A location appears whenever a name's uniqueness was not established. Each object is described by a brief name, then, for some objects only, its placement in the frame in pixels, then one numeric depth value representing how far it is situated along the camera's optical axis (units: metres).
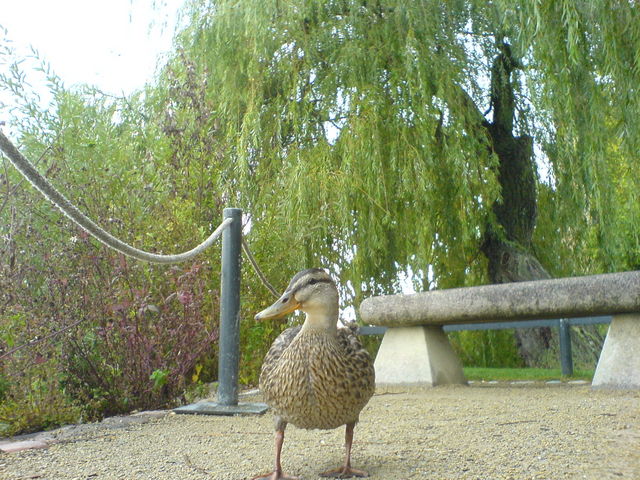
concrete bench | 4.40
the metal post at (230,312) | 4.14
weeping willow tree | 6.39
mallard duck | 2.37
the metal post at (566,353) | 6.47
